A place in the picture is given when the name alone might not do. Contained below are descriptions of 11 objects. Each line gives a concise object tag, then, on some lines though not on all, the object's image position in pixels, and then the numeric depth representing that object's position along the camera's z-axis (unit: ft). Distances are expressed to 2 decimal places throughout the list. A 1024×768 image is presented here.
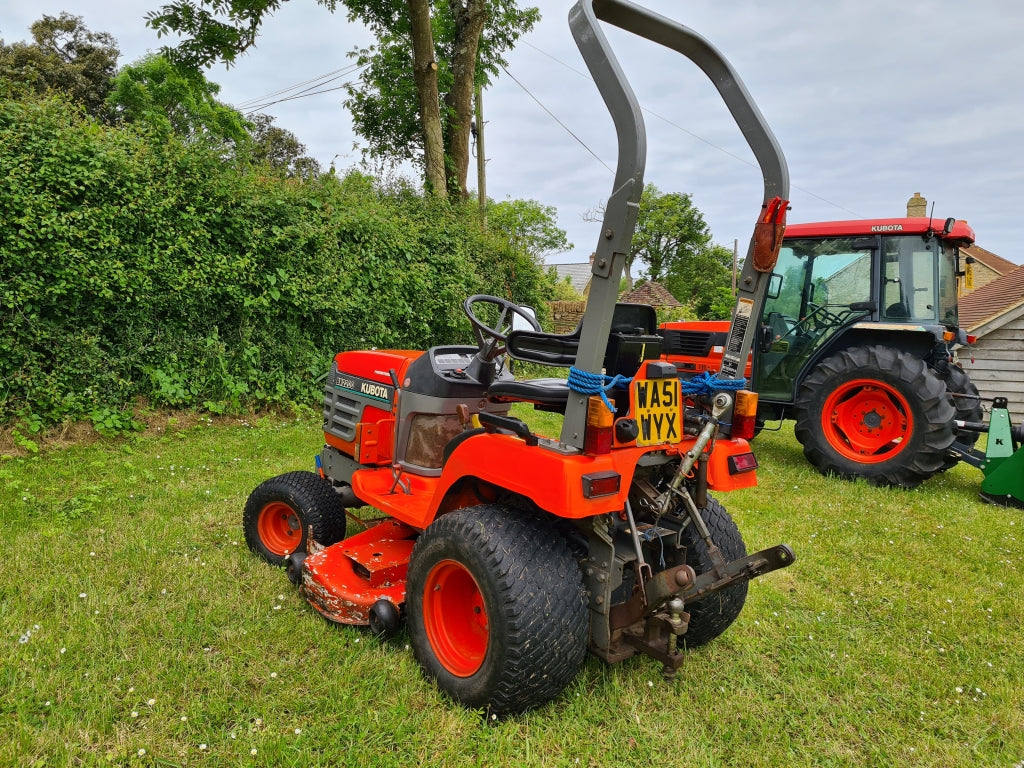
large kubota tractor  17.92
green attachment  16.80
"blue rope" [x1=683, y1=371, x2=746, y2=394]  7.86
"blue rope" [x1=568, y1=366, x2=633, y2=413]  6.63
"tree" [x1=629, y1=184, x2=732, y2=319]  129.70
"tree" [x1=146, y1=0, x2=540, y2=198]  30.86
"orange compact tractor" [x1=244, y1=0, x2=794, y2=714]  6.71
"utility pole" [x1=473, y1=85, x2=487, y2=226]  51.11
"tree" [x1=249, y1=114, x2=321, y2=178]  104.32
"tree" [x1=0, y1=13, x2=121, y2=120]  69.87
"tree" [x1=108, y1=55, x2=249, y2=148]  60.03
